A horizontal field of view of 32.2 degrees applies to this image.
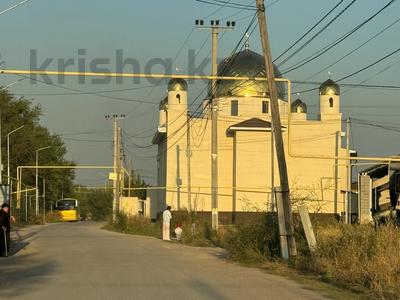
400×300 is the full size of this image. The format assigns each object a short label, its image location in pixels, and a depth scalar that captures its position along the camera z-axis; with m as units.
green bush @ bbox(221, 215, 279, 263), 20.55
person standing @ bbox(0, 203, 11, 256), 22.38
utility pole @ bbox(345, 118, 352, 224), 45.34
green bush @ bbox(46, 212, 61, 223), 89.80
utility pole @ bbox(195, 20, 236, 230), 37.03
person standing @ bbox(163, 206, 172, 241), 32.94
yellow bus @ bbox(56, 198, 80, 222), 95.75
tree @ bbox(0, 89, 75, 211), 73.69
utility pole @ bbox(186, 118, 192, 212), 59.17
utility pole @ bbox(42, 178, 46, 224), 91.49
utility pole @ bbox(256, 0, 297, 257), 20.00
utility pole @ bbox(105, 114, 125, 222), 59.22
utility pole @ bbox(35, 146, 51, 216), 74.09
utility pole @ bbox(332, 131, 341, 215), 63.47
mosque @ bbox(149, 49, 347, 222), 65.19
